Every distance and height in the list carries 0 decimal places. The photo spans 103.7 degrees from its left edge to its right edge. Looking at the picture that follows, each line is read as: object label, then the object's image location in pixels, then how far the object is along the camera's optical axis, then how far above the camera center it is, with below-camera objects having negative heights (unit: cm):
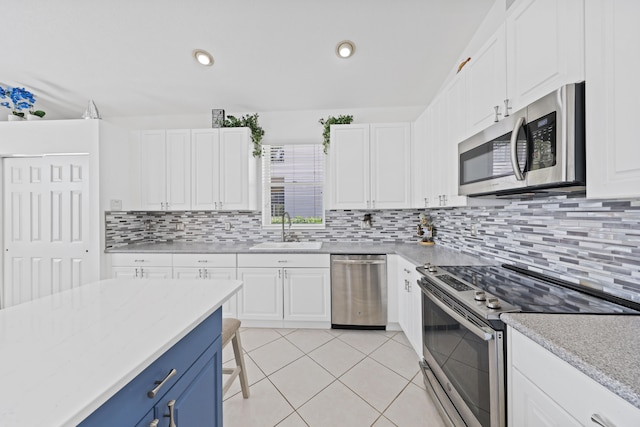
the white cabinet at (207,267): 280 -60
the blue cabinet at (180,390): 62 -55
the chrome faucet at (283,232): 322 -16
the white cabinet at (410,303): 208 -82
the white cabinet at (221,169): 308 +55
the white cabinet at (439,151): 195 +57
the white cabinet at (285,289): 274 -84
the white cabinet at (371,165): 291 +56
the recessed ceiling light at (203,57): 260 +163
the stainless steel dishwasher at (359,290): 266 -83
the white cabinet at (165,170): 312 +54
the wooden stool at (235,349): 154 -93
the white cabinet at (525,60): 101 +76
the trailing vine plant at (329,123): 301 +110
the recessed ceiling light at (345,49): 246 +164
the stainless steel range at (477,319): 104 -52
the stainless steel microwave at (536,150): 98 +29
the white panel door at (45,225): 284 -13
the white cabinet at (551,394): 64 -55
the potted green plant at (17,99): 284 +132
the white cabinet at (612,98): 80 +39
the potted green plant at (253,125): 315 +111
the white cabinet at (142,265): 284 -59
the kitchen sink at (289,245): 297 -40
